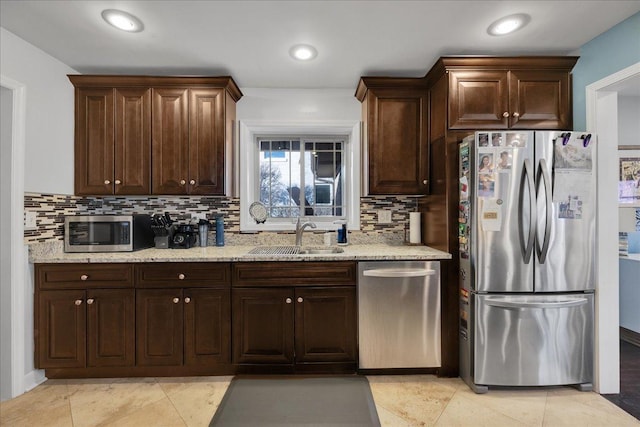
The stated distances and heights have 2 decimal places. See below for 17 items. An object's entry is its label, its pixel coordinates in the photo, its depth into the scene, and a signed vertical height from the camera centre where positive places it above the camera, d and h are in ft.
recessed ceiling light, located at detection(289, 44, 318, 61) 7.55 +3.93
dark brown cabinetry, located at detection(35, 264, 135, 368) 7.44 -2.50
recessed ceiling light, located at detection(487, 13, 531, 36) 6.42 +3.95
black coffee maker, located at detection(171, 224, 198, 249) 8.93 -0.73
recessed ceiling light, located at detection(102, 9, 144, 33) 6.24 +3.92
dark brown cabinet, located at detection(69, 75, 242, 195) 8.64 +2.06
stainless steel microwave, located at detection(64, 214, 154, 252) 8.19 -0.59
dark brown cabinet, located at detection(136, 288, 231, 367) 7.55 -2.78
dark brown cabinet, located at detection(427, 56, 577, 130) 7.82 +2.88
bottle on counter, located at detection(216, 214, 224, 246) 9.52 -0.63
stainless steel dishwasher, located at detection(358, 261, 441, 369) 7.69 -2.52
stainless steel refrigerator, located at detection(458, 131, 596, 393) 6.90 -1.02
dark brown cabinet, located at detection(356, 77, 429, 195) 8.95 +2.11
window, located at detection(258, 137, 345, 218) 10.57 +1.15
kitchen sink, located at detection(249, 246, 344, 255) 8.30 -1.10
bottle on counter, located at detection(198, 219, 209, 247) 9.34 -0.59
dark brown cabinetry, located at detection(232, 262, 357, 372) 7.64 -2.57
